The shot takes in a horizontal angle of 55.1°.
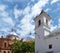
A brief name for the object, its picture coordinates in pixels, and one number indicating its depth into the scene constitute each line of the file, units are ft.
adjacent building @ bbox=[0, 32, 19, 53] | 72.59
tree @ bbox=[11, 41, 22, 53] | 58.61
